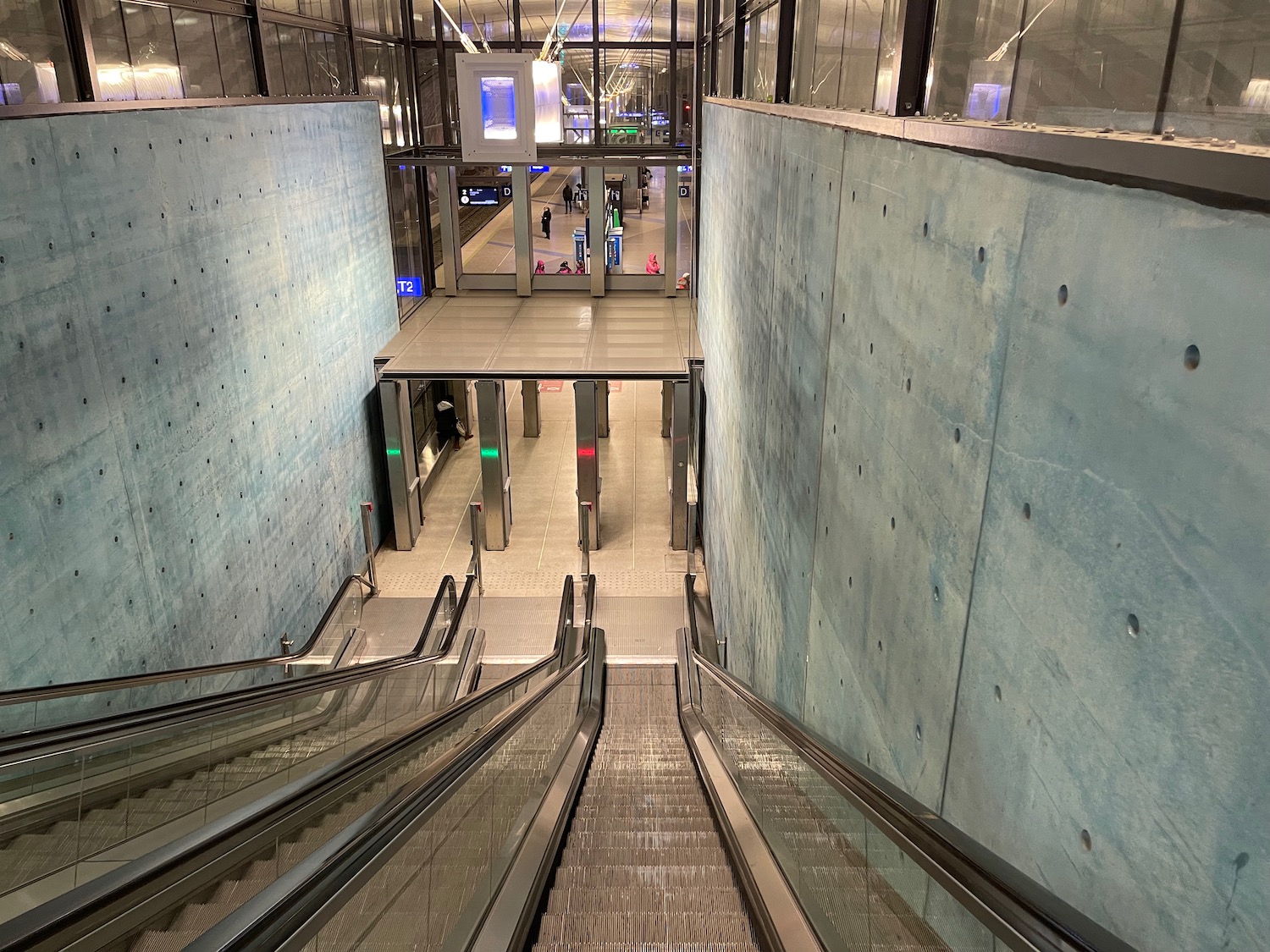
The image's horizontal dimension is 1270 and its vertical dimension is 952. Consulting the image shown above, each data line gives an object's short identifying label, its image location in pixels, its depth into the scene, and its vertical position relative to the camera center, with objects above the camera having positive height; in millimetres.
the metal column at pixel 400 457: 12664 -4178
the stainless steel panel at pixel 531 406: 16781 -4687
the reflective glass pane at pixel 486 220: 16562 -1645
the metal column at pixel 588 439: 12734 -3973
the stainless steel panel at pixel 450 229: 16484 -1508
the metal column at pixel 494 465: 12852 -4345
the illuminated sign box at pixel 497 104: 10148 +420
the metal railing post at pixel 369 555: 11789 -5150
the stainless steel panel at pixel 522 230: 16250 -1524
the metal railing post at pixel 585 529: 12000 -4901
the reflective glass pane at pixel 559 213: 21203 -1769
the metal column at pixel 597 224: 16297 -1418
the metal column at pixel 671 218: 16578 -1306
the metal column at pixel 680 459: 12812 -4281
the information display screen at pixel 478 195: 16531 -885
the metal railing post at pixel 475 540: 11508 -4793
